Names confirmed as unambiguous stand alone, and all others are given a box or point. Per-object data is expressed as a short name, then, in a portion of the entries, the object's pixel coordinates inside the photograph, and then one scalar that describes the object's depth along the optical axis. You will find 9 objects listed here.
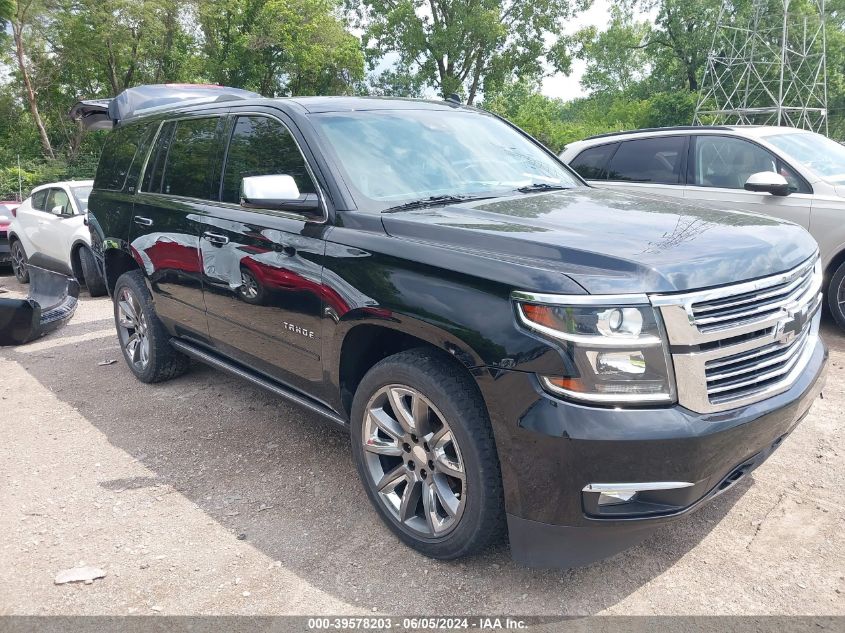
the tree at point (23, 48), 24.62
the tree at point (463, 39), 30.62
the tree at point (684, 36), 33.97
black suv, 2.27
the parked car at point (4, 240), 11.30
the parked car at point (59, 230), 8.91
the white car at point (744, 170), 5.87
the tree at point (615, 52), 32.75
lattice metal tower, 31.67
